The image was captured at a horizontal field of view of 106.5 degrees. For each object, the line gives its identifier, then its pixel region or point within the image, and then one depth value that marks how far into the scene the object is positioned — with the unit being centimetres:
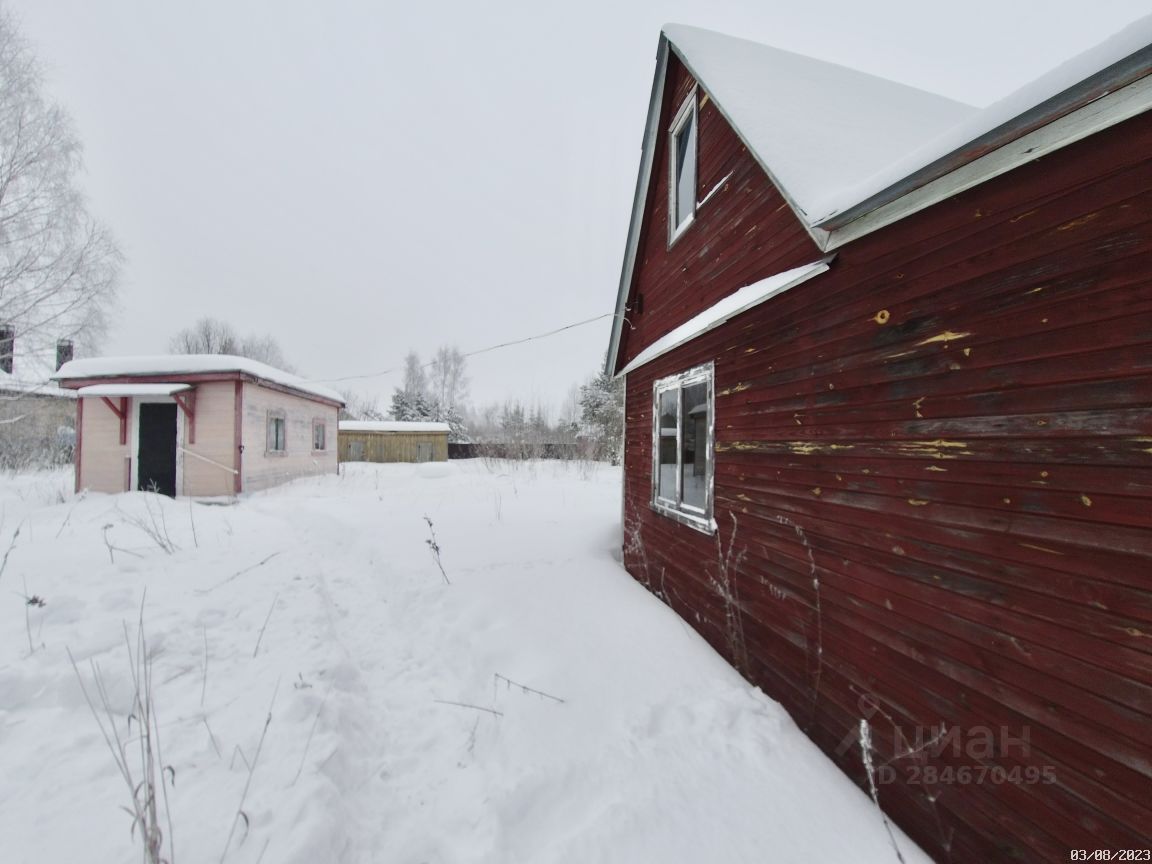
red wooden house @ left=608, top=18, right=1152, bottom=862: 145
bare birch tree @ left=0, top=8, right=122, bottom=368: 883
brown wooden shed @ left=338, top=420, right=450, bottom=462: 2461
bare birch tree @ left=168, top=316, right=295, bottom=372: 3750
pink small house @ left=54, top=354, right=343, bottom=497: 1056
